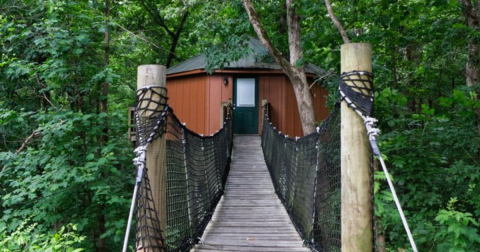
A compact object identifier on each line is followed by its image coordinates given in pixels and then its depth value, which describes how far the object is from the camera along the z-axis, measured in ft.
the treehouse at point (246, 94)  32.19
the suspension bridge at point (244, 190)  5.71
